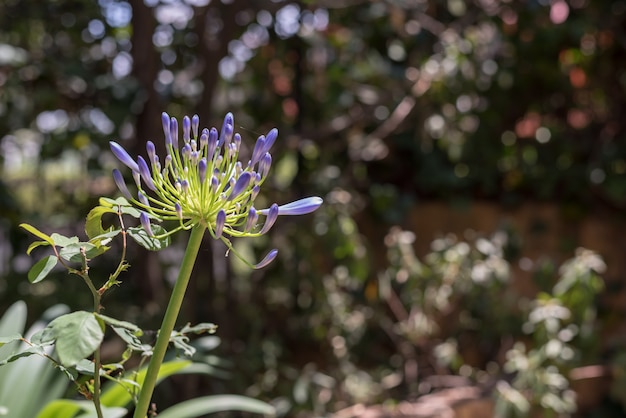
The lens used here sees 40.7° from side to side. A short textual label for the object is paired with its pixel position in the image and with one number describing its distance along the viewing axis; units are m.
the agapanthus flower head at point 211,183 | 0.74
